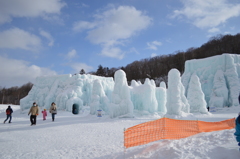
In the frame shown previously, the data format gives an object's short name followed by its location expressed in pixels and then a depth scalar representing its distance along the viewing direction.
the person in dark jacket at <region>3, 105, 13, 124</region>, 13.72
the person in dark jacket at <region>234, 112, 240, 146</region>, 3.40
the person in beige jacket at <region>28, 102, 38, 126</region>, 11.20
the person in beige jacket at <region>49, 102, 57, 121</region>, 13.46
